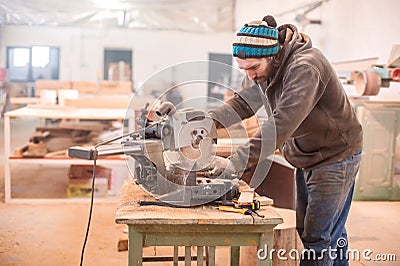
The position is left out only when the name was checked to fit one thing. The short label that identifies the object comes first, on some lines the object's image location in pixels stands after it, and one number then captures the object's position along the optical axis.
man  1.44
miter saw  1.41
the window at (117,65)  8.05
